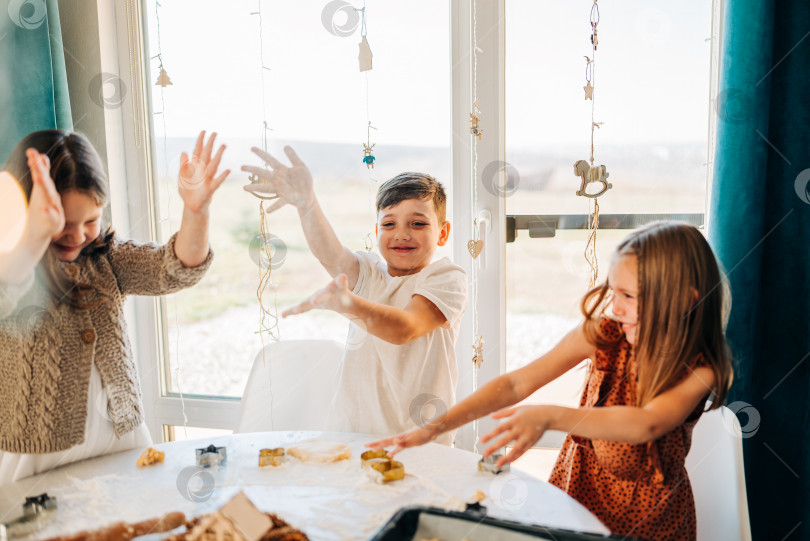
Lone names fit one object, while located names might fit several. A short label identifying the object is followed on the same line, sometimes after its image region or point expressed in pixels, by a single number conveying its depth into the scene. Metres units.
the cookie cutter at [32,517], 0.81
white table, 0.85
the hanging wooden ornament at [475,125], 1.35
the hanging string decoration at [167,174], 1.10
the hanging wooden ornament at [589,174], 1.28
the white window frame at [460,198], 1.21
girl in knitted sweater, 0.74
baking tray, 0.68
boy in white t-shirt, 1.24
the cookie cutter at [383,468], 0.96
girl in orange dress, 0.89
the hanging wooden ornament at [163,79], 1.09
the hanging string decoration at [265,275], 1.27
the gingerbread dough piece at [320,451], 1.04
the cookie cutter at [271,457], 1.01
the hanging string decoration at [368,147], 1.24
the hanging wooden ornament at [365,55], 1.23
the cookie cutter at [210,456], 1.00
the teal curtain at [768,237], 1.24
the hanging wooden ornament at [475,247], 1.37
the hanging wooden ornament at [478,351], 1.38
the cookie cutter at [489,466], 0.98
